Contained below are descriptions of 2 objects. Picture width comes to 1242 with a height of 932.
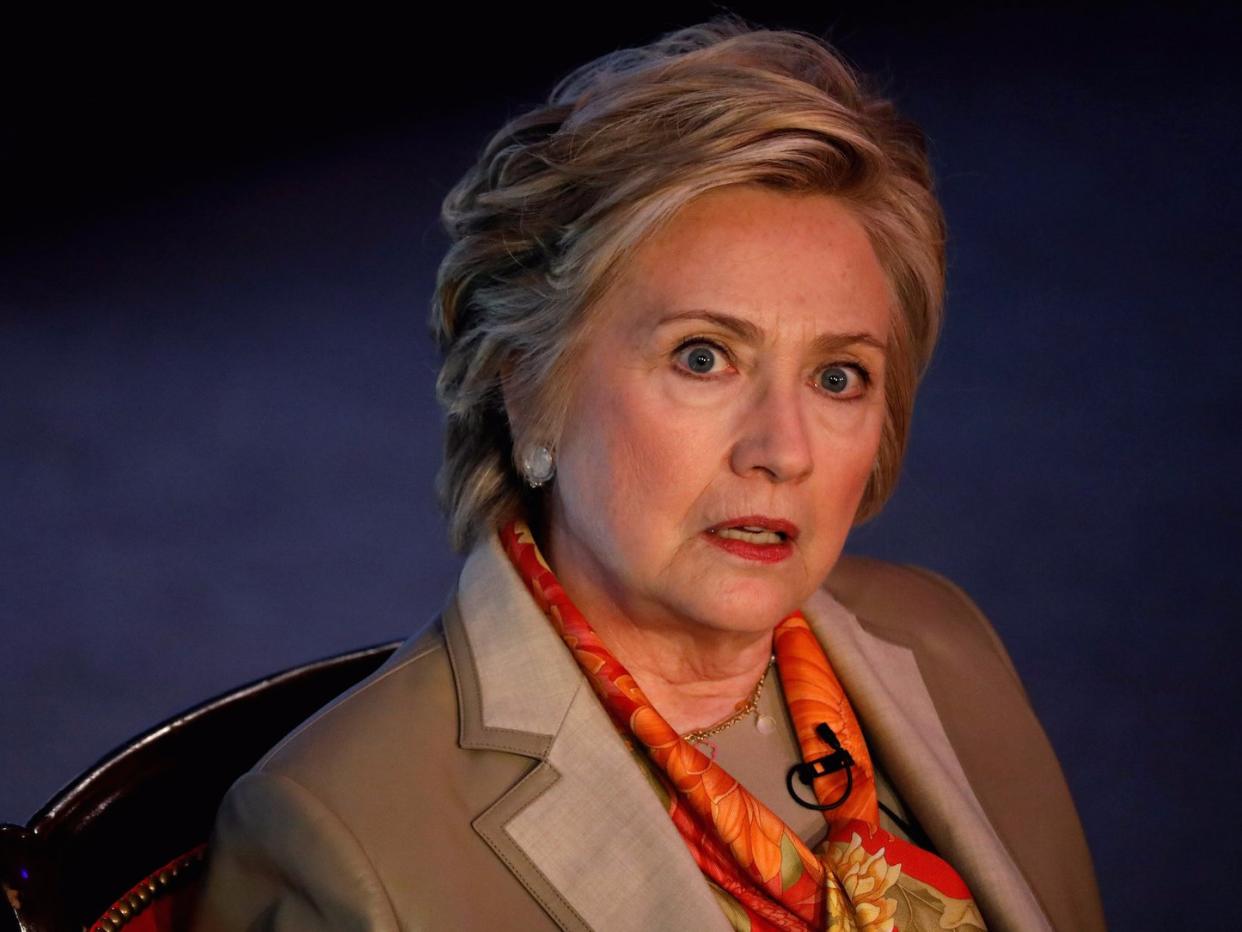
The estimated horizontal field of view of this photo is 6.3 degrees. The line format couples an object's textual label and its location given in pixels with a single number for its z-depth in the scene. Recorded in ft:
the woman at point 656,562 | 15.45
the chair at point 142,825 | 15.32
